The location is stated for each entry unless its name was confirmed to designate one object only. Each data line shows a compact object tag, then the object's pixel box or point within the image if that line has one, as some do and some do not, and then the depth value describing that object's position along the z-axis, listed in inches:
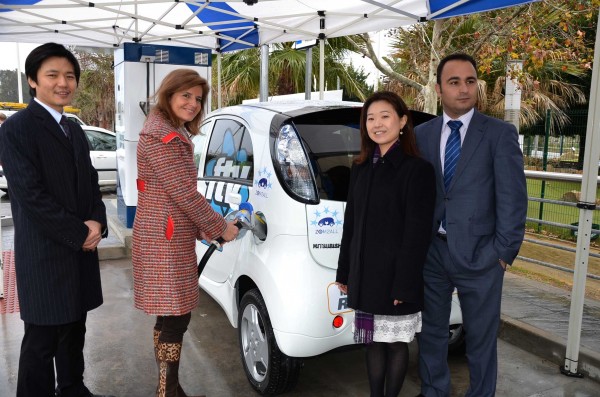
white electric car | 113.0
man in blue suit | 103.3
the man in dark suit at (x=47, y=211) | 100.9
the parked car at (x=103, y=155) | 485.4
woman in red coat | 107.9
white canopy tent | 211.5
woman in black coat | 97.2
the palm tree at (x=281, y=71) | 633.6
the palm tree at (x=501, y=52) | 303.5
